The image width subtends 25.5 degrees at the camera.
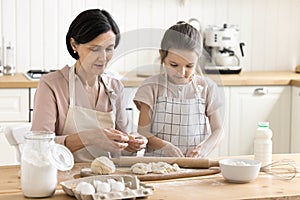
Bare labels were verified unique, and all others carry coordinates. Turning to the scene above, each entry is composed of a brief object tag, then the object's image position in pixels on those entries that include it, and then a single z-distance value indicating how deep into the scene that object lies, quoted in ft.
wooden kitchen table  6.26
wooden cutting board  6.82
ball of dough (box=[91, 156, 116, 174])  6.82
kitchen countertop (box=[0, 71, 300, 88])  12.51
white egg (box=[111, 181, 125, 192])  6.08
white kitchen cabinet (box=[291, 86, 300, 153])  14.08
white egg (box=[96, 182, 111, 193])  6.01
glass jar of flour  6.08
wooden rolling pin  7.09
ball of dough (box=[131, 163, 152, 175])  6.89
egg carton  5.91
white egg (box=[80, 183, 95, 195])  5.91
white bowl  6.73
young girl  6.89
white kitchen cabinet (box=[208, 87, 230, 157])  13.87
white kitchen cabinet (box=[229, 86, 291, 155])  13.96
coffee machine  14.71
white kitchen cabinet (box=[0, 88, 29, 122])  12.57
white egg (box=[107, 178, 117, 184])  6.20
